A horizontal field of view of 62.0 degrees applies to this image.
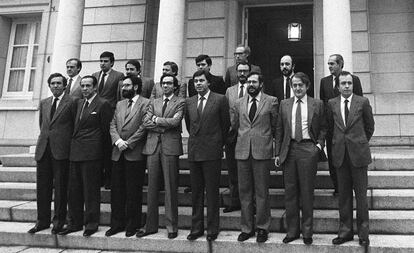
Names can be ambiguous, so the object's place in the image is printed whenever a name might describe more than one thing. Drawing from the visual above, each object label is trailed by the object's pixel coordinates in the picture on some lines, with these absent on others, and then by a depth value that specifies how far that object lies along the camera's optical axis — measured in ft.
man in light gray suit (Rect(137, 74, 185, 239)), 17.16
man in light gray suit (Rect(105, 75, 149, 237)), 17.44
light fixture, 34.06
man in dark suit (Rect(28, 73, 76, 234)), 18.20
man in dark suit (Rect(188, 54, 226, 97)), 19.56
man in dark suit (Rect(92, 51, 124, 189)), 21.45
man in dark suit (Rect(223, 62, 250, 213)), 18.83
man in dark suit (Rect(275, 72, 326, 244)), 15.61
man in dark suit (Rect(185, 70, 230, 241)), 16.53
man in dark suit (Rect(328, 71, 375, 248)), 15.19
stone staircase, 15.65
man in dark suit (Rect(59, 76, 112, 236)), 17.71
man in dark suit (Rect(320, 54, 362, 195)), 17.98
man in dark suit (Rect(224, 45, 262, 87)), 19.99
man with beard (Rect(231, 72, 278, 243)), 16.01
